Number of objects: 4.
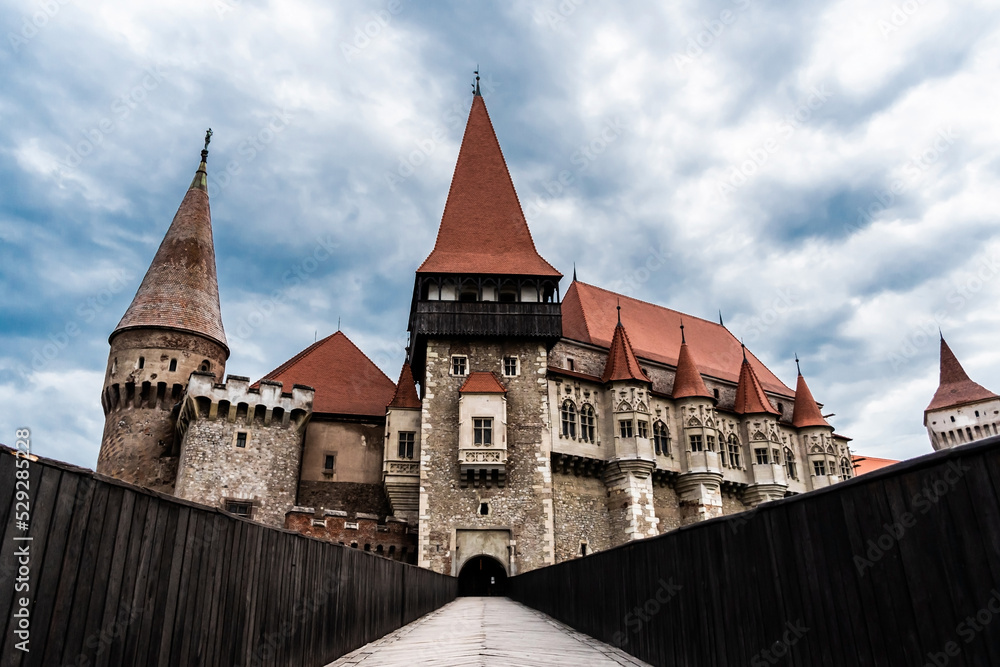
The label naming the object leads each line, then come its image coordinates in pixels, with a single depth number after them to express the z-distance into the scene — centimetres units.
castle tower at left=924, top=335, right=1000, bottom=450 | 4906
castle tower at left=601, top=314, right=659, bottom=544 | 2562
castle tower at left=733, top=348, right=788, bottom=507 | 3059
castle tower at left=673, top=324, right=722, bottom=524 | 2822
